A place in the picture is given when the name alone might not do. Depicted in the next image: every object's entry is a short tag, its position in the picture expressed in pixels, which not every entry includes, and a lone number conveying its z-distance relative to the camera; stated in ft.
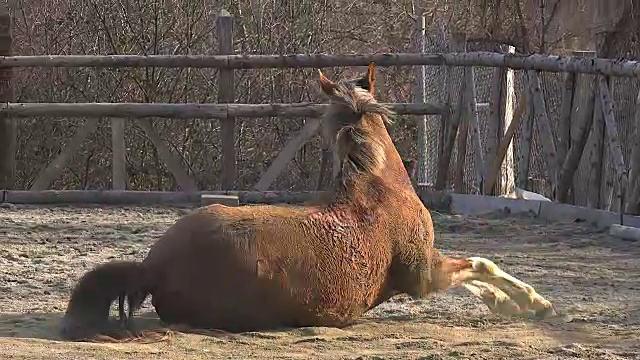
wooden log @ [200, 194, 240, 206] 65.41
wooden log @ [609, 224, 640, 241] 55.36
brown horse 34.01
